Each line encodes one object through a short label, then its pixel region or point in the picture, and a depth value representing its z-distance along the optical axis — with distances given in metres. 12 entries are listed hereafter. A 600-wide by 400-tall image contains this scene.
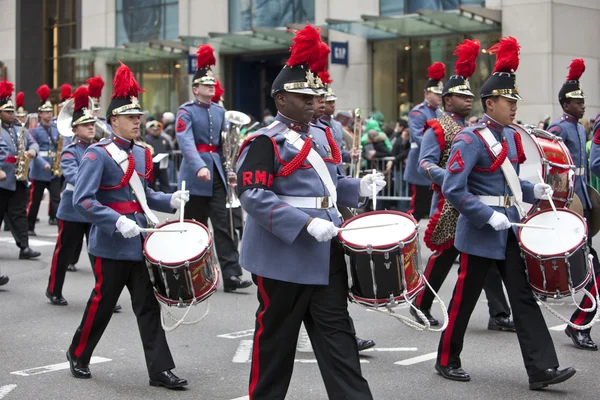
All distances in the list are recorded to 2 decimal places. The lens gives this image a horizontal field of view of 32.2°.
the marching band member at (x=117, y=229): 6.52
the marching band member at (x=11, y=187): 12.66
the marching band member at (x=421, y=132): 11.15
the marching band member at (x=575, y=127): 8.85
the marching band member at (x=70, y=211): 9.43
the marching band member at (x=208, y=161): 10.17
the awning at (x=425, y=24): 21.12
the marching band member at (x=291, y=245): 5.19
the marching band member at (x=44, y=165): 15.38
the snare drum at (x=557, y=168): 8.26
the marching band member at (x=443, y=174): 8.05
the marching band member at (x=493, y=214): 6.33
